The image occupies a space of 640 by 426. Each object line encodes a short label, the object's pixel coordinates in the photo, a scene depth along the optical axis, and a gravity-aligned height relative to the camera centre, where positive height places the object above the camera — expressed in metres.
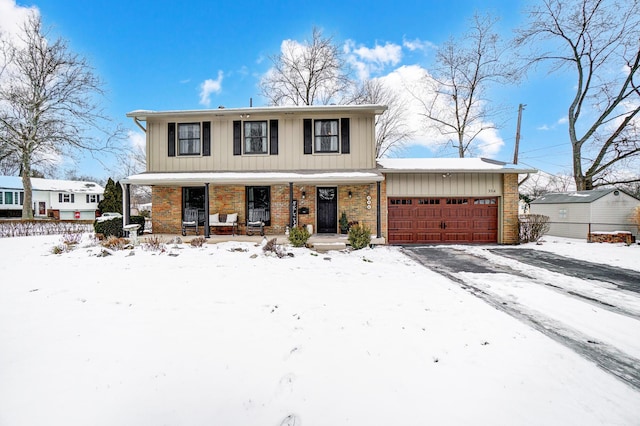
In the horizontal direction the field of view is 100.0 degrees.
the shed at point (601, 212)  13.12 -0.05
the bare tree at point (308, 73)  19.03 +10.00
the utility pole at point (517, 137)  16.12 +4.49
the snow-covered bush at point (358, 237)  8.82 -0.84
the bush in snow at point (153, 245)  7.78 -1.02
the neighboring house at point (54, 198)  25.22 +1.48
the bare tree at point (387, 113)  20.47 +7.54
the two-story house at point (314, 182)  10.82 +1.36
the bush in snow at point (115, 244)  7.88 -0.96
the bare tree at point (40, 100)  16.30 +7.10
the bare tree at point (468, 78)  17.67 +9.17
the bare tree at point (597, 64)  14.48 +8.39
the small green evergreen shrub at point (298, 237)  8.68 -0.83
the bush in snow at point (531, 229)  11.36 -0.76
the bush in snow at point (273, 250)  7.32 -1.08
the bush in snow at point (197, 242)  8.52 -0.98
